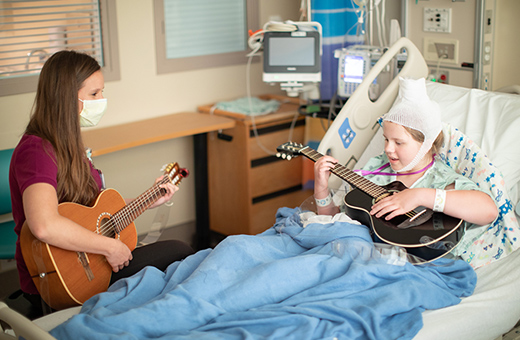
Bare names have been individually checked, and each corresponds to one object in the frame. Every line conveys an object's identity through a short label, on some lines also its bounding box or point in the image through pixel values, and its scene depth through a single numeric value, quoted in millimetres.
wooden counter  3100
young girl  1976
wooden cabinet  3570
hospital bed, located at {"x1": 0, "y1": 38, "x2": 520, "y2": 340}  1766
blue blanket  1573
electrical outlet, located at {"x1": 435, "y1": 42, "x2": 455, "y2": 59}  3000
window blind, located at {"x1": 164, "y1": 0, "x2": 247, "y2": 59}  3693
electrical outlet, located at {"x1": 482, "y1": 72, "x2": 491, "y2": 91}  2877
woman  1852
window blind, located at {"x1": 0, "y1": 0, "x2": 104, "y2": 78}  3088
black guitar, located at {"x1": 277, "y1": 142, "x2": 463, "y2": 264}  1907
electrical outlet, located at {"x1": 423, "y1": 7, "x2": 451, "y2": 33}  2969
